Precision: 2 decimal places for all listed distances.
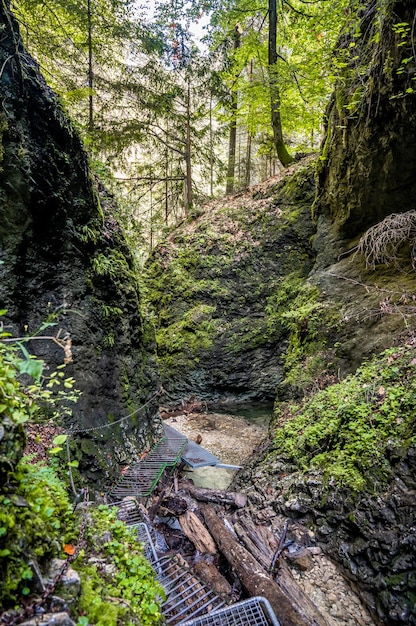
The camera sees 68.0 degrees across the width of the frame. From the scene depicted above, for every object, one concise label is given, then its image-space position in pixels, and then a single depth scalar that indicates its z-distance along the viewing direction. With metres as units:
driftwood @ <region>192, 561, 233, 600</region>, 3.28
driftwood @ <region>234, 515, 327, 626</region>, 3.13
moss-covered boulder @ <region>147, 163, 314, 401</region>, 10.50
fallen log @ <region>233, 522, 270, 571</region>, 3.64
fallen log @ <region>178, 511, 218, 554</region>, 4.04
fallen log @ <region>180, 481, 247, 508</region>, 4.84
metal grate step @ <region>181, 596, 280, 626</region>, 2.65
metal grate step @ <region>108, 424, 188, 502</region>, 4.60
